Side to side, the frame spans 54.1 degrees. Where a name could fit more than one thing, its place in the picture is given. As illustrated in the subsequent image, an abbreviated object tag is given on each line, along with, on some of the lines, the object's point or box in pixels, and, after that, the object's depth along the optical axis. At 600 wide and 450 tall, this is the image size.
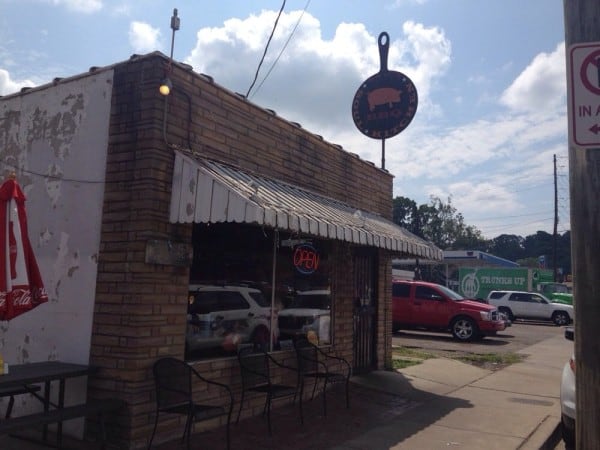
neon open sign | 7.98
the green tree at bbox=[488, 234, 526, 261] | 97.69
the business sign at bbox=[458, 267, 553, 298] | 34.47
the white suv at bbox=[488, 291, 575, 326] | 25.73
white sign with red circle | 3.28
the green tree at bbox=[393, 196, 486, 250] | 74.12
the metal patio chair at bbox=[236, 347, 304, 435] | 6.47
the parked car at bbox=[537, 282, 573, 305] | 31.78
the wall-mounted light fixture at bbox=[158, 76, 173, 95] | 5.76
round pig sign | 10.79
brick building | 5.56
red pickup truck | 17.72
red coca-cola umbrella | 4.97
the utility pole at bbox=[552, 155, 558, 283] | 44.04
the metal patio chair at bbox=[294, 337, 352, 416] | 7.37
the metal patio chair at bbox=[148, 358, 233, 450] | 5.38
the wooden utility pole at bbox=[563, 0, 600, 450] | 3.26
